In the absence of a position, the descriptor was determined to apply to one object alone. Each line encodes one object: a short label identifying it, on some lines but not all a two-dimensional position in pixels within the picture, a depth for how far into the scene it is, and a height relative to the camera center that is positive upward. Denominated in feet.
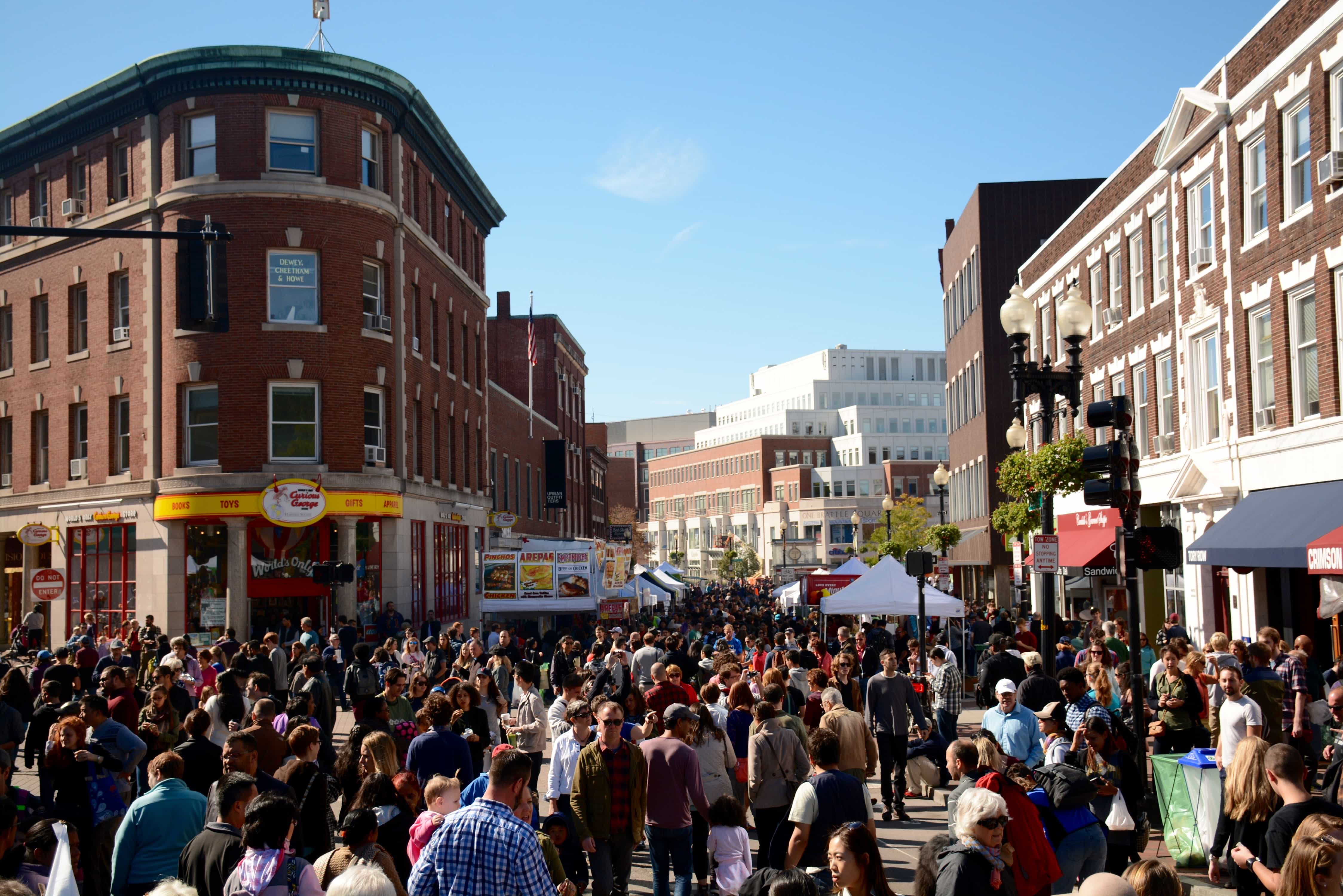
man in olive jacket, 29.81 -6.46
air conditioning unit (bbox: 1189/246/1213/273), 78.59 +17.57
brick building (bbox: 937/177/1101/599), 152.25 +28.64
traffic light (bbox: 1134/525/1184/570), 38.45 -0.76
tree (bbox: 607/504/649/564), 383.04 +2.97
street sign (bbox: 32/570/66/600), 76.18 -2.38
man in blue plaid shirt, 19.76 -5.20
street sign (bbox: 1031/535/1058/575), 56.54 -1.16
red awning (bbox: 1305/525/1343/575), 55.11 -1.51
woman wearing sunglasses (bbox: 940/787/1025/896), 19.39 -5.26
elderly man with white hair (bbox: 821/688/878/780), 35.47 -6.15
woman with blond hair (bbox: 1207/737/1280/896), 25.02 -5.79
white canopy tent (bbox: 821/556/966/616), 77.56 -4.40
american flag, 169.89 +26.89
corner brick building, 101.81 +17.46
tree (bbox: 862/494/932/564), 168.55 -0.50
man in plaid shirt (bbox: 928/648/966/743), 48.37 -6.67
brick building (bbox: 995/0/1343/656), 63.21 +13.00
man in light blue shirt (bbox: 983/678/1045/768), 36.01 -6.05
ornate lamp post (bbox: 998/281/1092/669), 47.60 +6.82
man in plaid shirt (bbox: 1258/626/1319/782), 43.47 -6.82
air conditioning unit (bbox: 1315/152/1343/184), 59.98 +17.78
